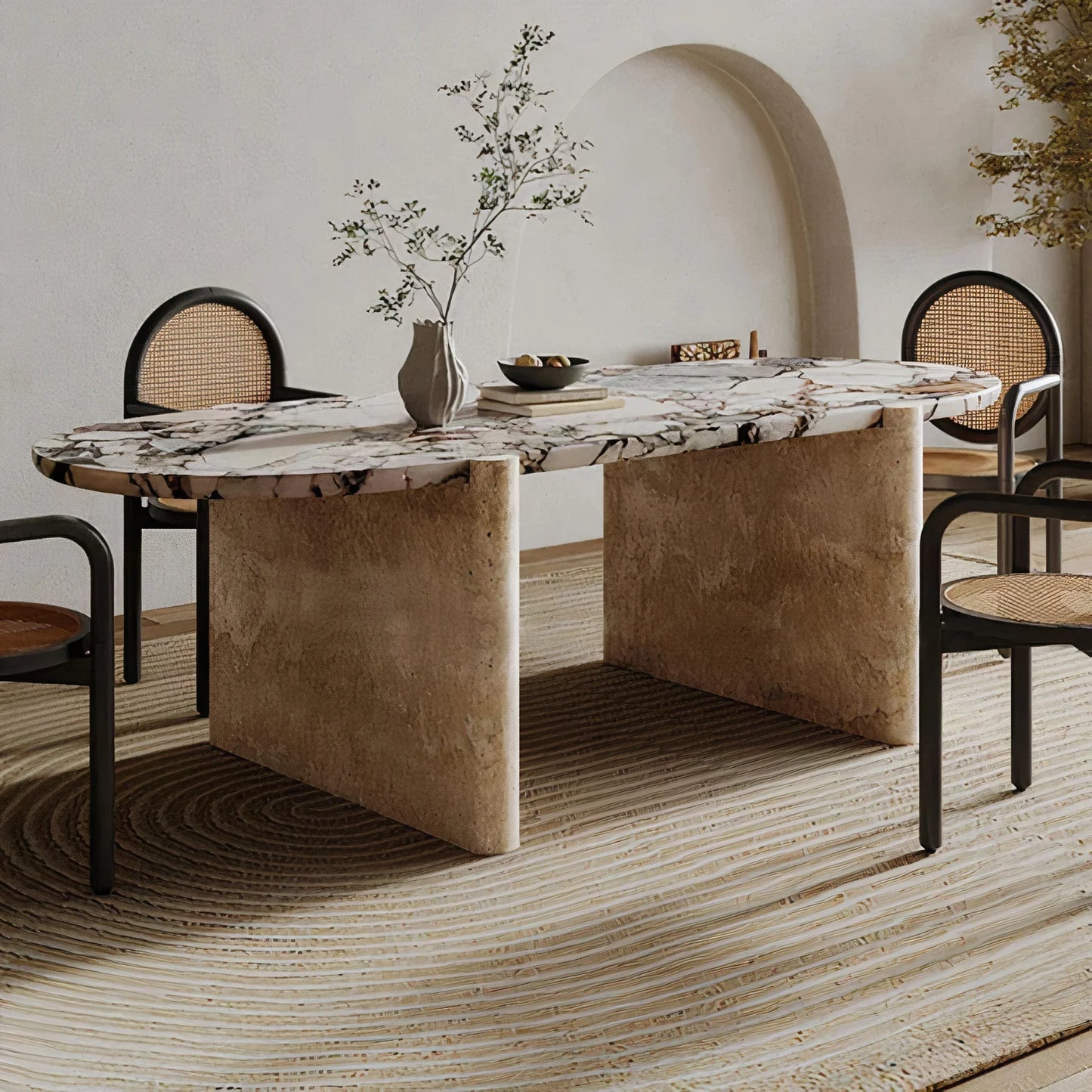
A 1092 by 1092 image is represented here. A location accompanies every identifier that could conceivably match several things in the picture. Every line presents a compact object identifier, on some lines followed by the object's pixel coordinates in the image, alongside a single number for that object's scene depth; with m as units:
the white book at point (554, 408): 2.80
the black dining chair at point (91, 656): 2.23
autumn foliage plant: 5.75
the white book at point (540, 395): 2.82
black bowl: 2.88
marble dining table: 2.43
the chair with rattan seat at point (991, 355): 3.54
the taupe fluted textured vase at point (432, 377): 2.63
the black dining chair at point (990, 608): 2.23
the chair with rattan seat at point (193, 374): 3.36
